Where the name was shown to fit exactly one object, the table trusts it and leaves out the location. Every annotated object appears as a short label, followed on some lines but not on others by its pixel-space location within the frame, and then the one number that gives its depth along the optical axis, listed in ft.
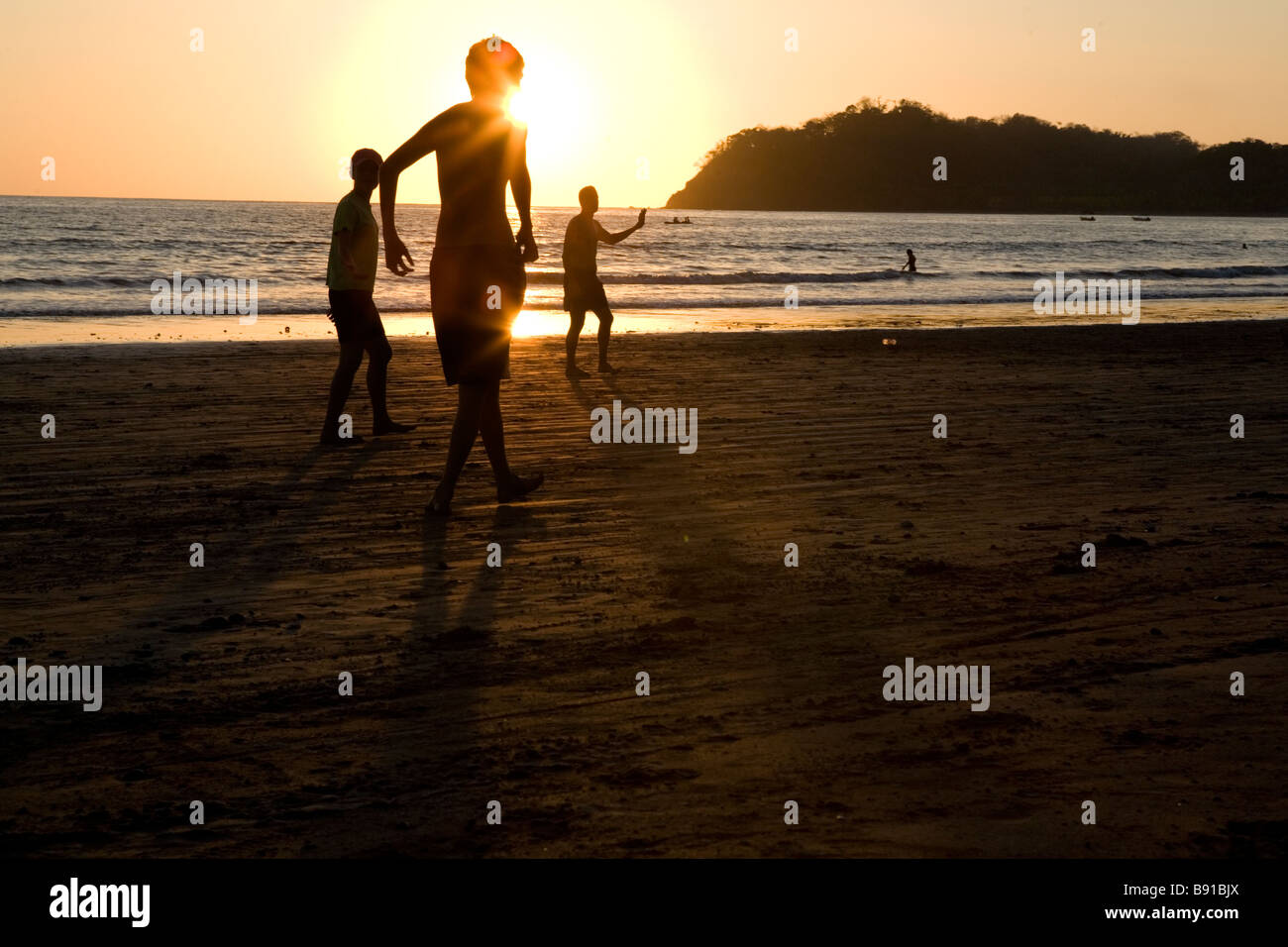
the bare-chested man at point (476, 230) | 18.80
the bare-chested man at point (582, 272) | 39.42
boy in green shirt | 26.27
